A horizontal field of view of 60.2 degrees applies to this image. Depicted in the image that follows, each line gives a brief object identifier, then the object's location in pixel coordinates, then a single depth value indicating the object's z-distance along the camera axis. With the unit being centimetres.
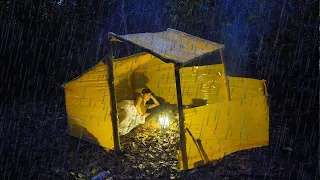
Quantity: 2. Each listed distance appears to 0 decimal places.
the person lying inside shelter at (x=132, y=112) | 708
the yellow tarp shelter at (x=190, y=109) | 523
